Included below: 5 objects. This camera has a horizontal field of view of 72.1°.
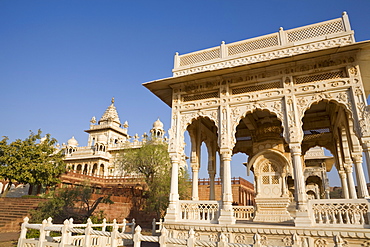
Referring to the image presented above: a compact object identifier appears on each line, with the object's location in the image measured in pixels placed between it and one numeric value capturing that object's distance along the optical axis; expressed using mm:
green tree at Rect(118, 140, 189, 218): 18864
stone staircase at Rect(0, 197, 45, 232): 14802
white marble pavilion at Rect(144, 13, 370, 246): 7156
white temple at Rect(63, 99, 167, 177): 40938
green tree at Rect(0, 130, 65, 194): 20594
